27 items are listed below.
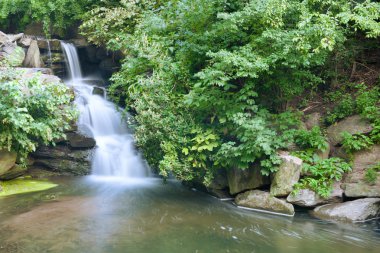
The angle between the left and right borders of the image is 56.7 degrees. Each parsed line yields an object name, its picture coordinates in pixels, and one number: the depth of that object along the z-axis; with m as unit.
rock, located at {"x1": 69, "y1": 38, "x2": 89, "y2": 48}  15.72
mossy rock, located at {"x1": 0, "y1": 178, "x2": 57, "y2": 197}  8.77
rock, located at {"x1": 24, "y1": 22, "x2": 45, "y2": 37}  16.84
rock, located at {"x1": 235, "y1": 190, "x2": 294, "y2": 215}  7.27
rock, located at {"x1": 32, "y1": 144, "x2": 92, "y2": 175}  10.89
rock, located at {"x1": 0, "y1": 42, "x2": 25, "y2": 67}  9.81
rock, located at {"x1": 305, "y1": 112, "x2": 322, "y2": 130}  8.42
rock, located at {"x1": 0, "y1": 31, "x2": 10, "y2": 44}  12.14
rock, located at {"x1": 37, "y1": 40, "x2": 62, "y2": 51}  14.49
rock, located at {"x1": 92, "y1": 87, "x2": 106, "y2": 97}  13.59
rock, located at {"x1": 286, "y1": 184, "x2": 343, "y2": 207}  7.20
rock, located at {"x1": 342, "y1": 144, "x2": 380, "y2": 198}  7.03
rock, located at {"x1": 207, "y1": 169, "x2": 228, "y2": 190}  8.44
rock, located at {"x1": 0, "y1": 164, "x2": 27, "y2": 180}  9.34
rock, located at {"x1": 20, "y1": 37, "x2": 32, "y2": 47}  13.51
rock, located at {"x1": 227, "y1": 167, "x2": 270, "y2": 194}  7.79
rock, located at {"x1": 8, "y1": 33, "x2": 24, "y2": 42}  13.12
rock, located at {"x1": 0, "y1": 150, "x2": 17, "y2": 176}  8.82
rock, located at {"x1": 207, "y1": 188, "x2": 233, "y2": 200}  8.50
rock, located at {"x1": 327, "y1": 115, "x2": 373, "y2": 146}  7.66
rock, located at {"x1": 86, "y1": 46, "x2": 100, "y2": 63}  15.89
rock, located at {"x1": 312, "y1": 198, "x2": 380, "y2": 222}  6.88
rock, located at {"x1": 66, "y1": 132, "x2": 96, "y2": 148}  11.09
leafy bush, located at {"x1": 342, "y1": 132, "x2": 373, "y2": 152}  7.37
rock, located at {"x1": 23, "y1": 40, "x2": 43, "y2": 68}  13.26
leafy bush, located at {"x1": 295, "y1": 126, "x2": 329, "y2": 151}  7.59
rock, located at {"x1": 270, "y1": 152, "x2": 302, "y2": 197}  7.28
